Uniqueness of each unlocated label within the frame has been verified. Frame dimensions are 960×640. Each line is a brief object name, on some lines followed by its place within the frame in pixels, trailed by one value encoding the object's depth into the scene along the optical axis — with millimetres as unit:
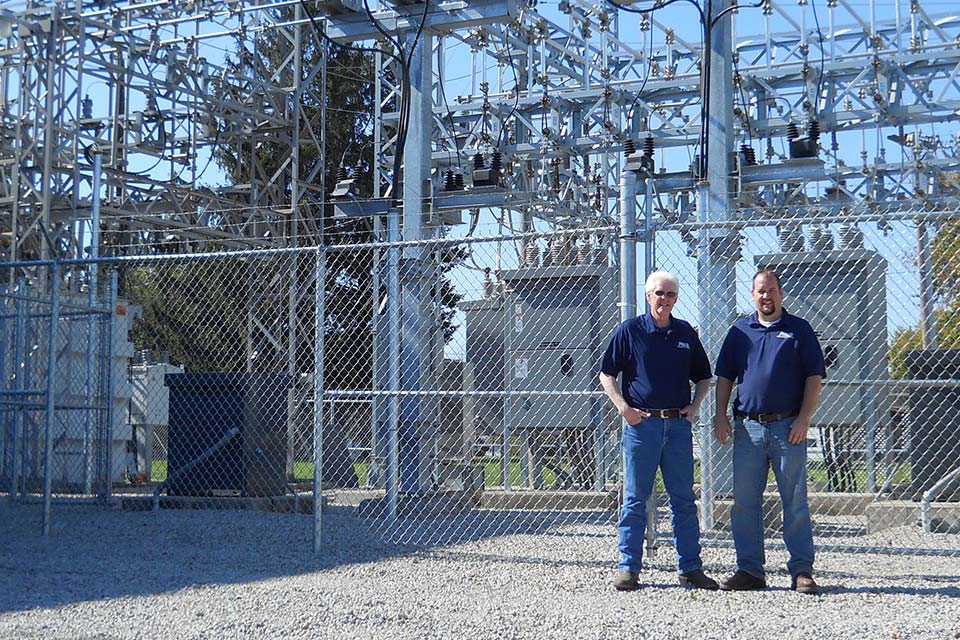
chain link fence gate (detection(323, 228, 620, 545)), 10297
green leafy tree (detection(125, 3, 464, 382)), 20188
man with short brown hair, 6820
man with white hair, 7023
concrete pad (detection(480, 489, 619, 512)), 11797
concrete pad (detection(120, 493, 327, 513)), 12406
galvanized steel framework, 16656
